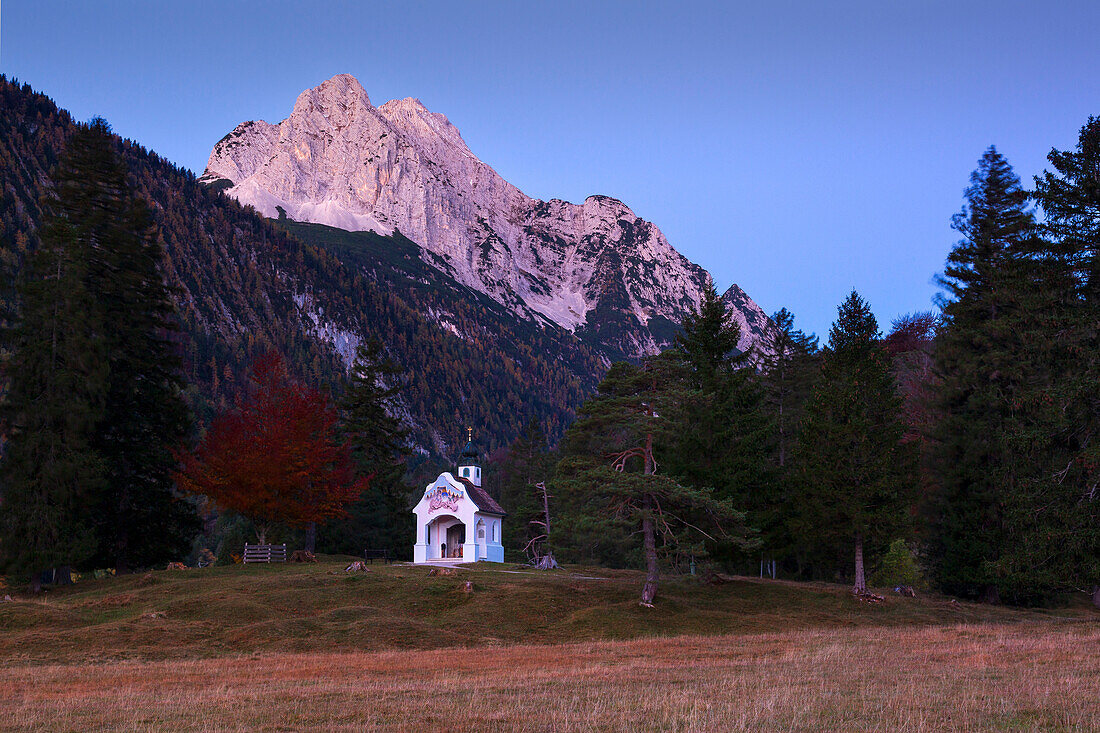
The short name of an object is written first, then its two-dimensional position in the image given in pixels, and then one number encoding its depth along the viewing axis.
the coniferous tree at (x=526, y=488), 66.50
